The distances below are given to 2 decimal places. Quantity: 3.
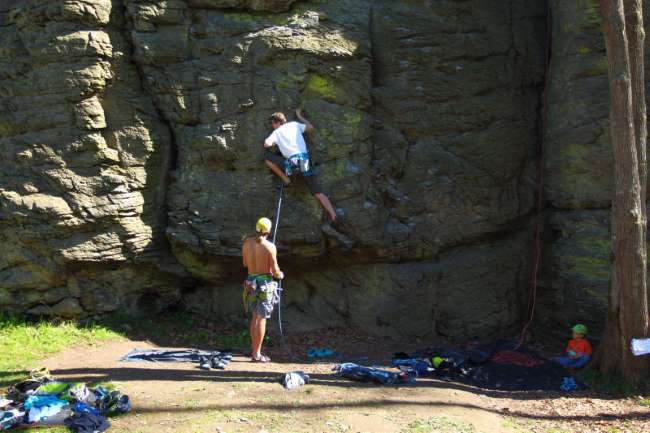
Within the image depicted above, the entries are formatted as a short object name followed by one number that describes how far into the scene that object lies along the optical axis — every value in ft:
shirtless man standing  27.04
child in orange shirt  30.86
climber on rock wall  31.42
